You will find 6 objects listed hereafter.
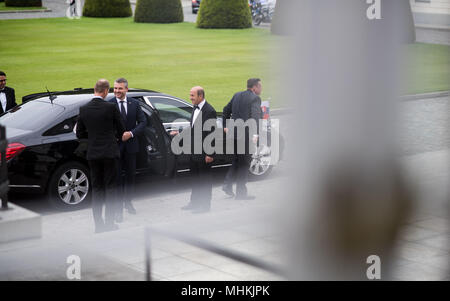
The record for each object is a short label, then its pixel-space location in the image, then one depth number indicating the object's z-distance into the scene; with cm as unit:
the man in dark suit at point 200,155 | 1812
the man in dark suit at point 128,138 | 1777
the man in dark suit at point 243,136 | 1972
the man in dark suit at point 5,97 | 2159
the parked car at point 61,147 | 1778
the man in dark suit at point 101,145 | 1617
